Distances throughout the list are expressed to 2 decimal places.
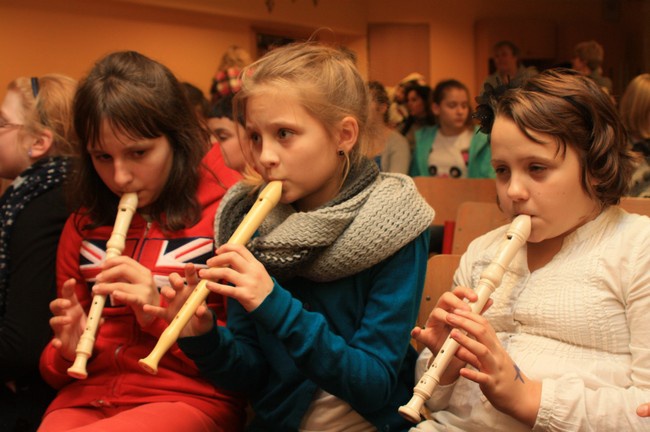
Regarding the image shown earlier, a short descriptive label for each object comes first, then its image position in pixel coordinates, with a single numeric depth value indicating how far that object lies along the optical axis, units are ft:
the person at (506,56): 17.76
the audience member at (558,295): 3.52
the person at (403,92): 16.34
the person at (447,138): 13.42
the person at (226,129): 7.85
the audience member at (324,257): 4.05
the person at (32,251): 5.17
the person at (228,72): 11.10
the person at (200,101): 9.31
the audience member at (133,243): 4.55
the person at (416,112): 15.58
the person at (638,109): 9.39
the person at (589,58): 15.46
